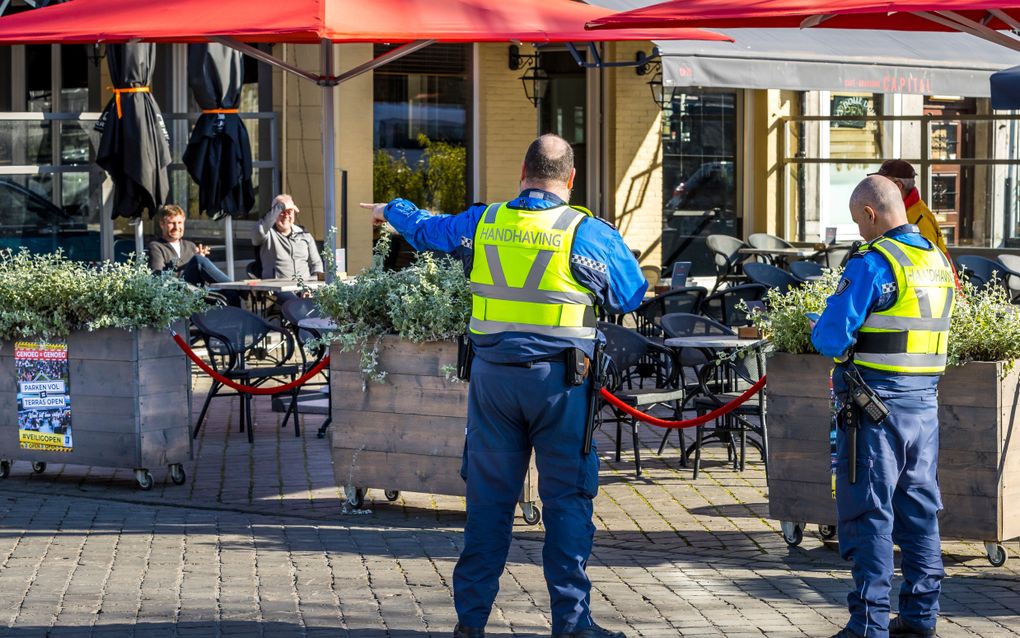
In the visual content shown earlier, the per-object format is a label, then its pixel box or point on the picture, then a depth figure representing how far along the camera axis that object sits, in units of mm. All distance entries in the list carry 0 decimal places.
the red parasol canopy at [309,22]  14462
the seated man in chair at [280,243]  21266
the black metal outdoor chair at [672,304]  19011
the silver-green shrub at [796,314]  11480
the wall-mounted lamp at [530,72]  28764
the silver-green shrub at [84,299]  13835
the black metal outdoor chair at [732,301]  19265
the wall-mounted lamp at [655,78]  29191
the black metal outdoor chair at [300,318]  17290
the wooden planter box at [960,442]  11013
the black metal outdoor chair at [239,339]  16637
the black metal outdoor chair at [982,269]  23427
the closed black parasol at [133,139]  20412
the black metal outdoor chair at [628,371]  14769
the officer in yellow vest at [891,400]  9152
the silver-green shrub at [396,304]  12407
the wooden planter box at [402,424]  12668
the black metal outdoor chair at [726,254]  27616
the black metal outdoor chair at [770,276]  21613
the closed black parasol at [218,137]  21079
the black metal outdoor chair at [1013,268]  24241
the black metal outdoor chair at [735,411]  14542
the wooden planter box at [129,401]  13942
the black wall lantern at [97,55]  23841
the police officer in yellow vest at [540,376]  9105
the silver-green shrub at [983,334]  10993
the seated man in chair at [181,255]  20425
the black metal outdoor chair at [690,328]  16103
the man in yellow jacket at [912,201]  13214
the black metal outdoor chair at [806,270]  22265
